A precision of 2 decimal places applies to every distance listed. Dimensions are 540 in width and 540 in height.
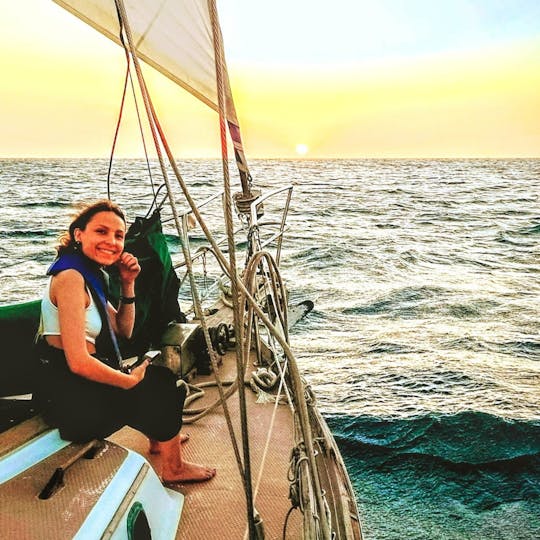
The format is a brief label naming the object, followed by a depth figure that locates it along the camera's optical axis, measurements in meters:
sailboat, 1.75
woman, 2.09
